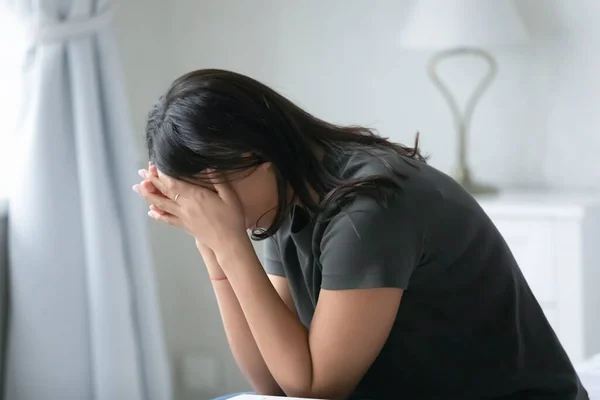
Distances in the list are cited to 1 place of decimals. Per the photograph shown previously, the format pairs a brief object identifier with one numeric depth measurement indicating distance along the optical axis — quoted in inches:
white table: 155.1
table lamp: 164.4
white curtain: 153.7
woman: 81.1
